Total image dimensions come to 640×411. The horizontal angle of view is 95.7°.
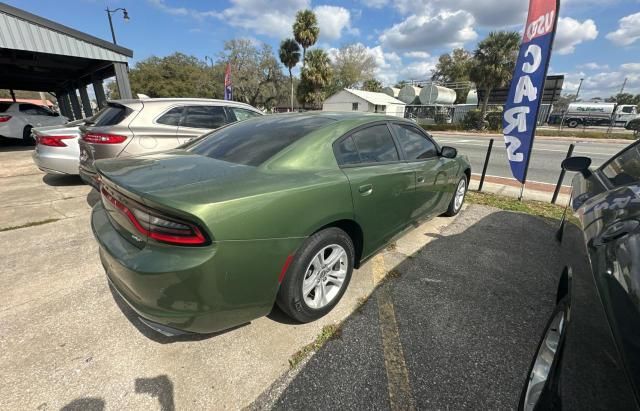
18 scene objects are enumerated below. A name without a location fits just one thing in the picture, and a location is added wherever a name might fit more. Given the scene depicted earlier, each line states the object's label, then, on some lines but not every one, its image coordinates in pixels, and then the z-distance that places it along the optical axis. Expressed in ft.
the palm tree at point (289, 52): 105.19
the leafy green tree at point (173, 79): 121.19
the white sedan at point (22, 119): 36.78
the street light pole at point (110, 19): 56.96
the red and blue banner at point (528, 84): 14.01
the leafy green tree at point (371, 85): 179.52
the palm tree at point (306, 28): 98.94
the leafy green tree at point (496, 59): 77.71
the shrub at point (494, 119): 82.53
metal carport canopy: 25.21
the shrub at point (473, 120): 85.76
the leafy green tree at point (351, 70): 178.19
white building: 116.47
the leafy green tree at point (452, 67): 171.94
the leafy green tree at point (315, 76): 105.70
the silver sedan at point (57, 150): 16.96
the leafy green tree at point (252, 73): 130.41
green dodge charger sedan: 4.95
